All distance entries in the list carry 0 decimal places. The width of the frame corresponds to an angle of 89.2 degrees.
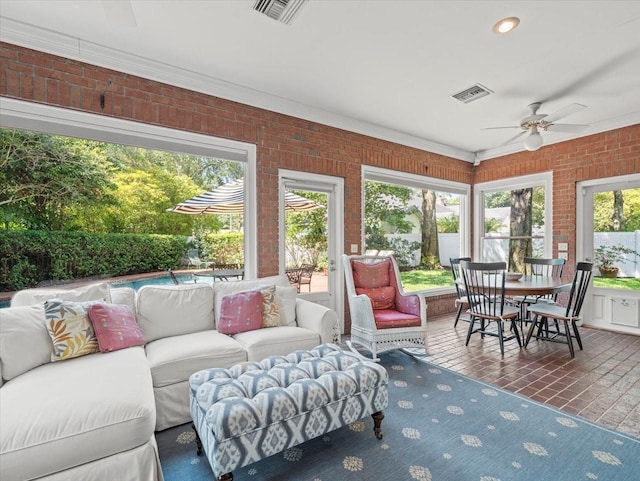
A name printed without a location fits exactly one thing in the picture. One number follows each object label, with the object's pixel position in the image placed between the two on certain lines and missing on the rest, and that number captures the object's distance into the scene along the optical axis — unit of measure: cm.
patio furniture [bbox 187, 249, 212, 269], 346
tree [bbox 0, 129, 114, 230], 260
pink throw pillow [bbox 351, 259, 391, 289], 375
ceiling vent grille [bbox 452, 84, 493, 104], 348
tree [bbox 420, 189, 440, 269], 552
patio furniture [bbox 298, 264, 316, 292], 418
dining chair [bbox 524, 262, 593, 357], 345
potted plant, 450
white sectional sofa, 141
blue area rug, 175
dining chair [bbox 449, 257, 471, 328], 437
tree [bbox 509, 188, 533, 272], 534
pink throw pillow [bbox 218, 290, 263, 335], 278
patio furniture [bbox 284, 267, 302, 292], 404
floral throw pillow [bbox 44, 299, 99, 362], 206
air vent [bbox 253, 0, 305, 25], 223
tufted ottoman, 156
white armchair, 329
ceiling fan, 363
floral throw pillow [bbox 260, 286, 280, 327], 290
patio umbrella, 339
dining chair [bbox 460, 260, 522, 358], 347
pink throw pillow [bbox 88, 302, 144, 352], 221
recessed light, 240
